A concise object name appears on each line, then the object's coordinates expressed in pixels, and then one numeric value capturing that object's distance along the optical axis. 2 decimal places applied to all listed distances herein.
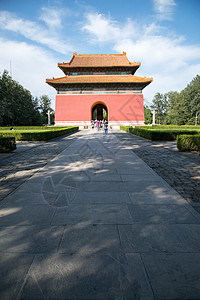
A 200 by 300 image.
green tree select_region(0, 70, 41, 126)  30.88
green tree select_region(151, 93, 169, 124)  63.19
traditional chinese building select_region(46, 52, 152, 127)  27.16
